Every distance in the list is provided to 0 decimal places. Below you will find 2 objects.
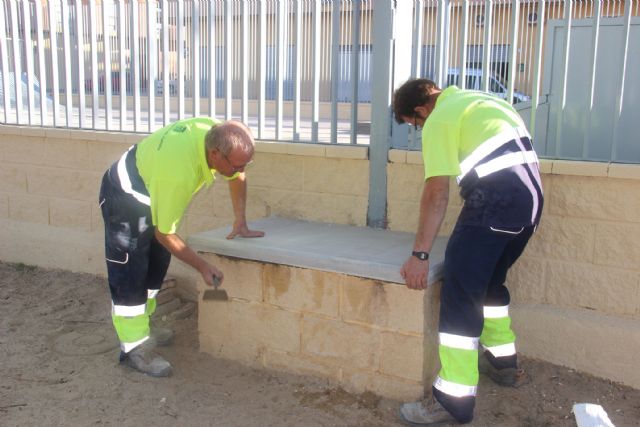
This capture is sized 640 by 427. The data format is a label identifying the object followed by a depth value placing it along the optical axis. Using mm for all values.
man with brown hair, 3225
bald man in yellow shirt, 3572
